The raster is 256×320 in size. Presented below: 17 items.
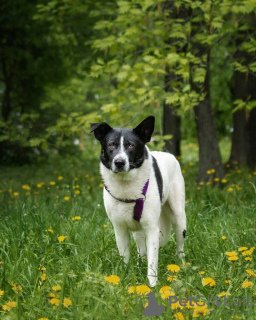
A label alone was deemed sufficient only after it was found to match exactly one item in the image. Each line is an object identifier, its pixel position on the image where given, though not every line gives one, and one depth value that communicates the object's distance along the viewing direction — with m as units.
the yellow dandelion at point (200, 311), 2.70
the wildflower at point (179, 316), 2.77
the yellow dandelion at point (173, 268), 3.18
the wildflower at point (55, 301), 2.97
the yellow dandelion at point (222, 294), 3.04
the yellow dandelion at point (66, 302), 2.97
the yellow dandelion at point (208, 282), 3.07
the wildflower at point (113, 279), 3.05
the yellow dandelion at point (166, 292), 2.88
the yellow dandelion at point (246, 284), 3.11
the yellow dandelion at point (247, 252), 3.54
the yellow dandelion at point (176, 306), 2.85
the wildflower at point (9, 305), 2.99
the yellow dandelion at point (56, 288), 3.11
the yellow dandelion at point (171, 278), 3.31
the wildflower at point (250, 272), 3.32
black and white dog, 3.54
